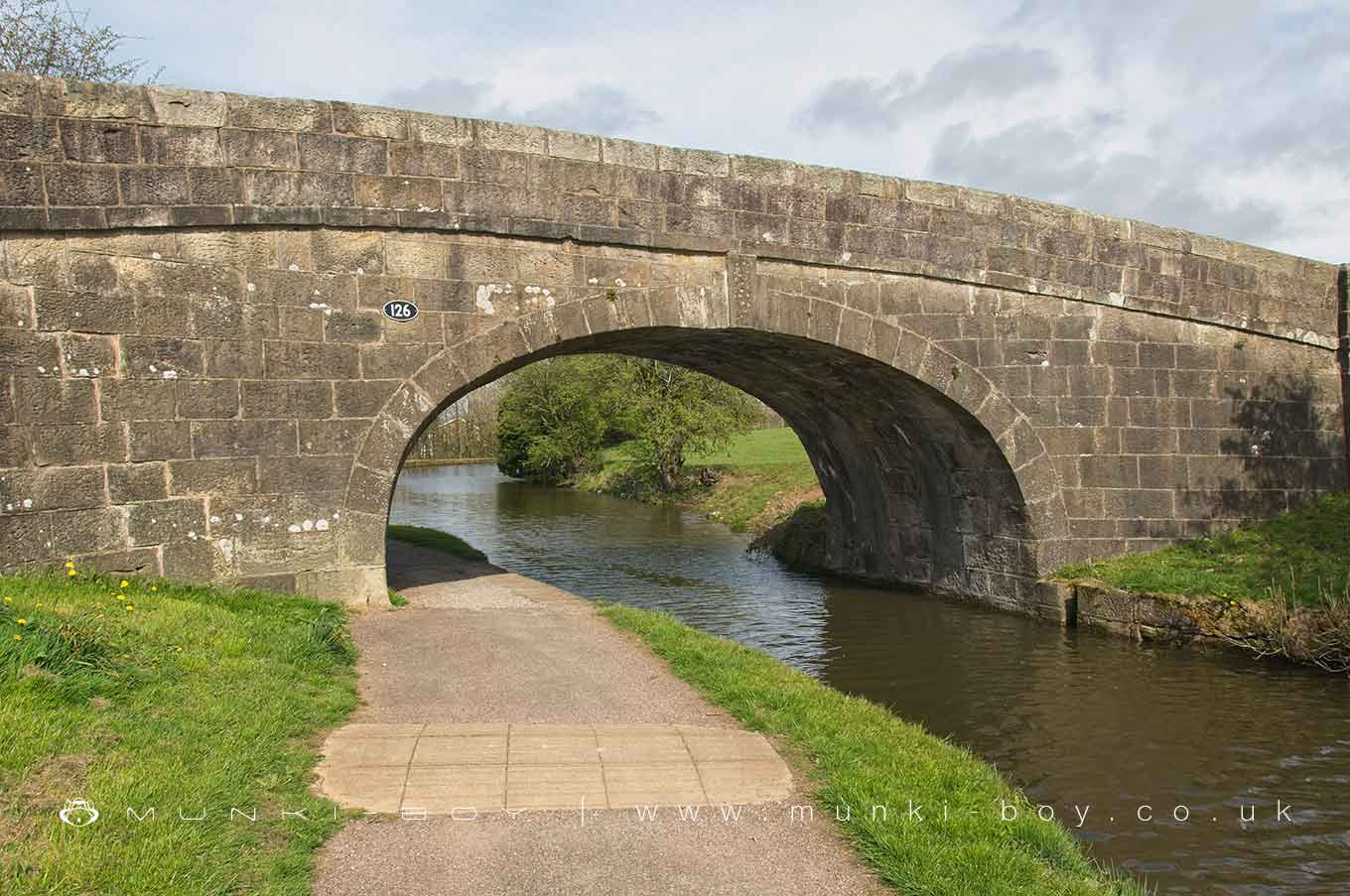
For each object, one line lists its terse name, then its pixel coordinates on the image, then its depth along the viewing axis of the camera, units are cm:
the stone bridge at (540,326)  713
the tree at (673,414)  2842
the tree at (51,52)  1419
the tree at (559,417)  3662
